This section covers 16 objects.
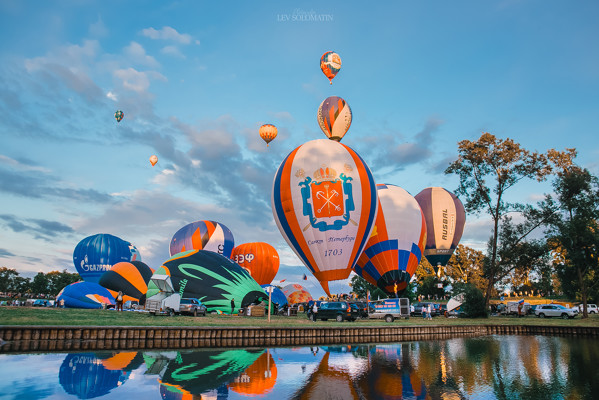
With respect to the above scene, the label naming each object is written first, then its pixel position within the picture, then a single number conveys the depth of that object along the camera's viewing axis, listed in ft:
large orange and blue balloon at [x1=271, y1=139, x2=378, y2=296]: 99.14
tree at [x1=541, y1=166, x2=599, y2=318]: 132.77
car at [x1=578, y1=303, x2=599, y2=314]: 199.09
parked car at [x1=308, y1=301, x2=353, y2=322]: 112.16
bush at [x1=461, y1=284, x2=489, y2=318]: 132.26
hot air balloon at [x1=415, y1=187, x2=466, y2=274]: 156.66
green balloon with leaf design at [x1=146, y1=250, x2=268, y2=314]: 107.04
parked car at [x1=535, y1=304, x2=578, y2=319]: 147.43
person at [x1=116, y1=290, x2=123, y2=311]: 112.99
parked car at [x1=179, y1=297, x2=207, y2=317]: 99.86
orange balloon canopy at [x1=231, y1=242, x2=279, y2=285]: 189.78
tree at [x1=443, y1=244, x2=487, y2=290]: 204.03
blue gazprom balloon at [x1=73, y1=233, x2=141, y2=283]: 179.73
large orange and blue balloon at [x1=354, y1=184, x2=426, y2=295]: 122.01
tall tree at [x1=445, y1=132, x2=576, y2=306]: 137.08
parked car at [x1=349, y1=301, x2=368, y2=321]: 113.29
